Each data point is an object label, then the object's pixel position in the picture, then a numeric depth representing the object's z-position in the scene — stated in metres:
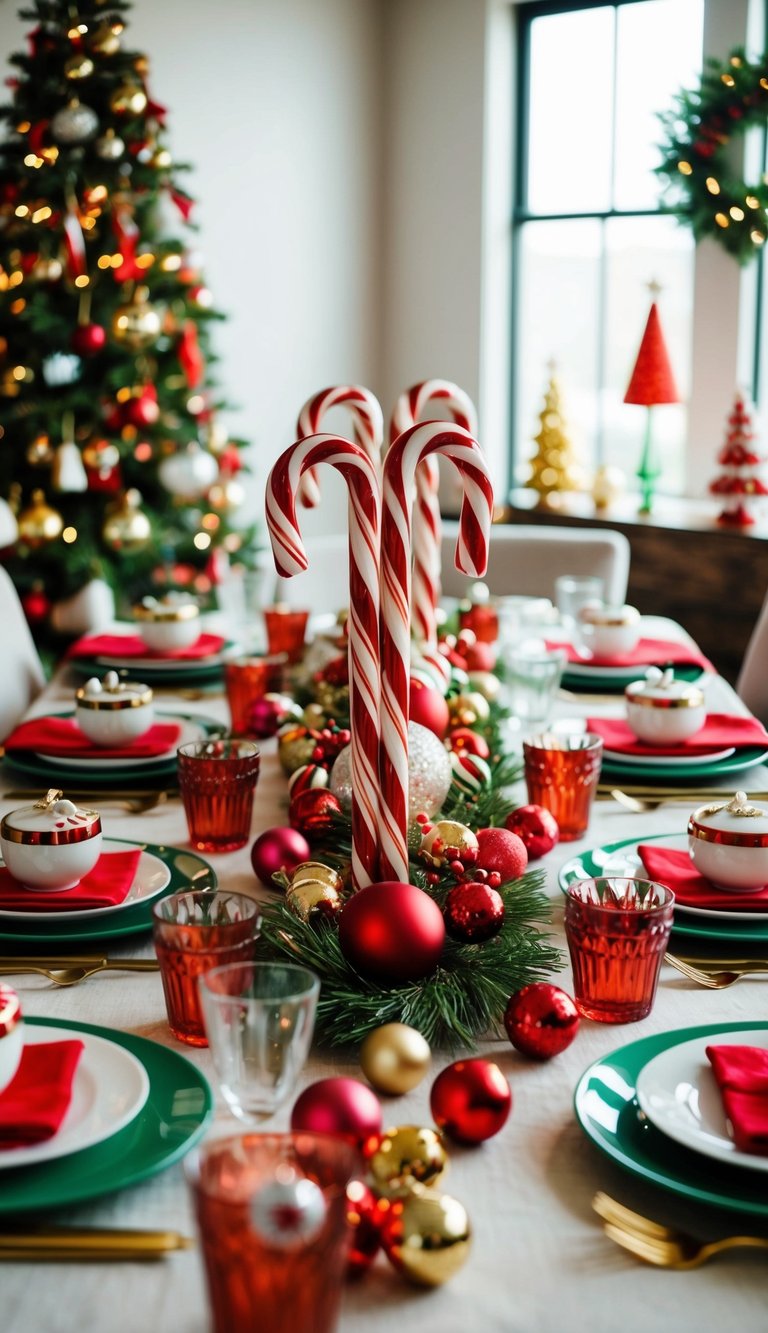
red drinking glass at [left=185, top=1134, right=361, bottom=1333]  0.52
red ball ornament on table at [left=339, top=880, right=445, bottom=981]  0.93
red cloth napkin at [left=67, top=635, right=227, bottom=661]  2.13
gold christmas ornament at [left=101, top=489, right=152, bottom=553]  3.90
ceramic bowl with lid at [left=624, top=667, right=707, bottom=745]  1.59
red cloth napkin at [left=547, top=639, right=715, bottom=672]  2.08
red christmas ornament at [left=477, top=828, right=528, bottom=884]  1.14
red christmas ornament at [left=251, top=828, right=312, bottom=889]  1.19
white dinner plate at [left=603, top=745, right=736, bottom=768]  1.56
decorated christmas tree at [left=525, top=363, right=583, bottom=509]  4.78
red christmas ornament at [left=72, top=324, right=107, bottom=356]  3.76
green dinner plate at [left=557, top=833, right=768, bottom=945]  1.07
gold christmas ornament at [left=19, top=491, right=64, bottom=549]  3.75
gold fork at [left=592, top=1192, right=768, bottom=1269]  0.67
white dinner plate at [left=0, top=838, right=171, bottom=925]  1.08
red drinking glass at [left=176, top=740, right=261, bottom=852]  1.28
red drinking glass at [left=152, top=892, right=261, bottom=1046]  0.89
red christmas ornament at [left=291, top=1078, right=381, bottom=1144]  0.72
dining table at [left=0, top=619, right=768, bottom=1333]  0.63
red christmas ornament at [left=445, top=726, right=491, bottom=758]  1.52
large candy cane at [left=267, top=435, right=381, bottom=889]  1.07
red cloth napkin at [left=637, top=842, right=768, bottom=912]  1.09
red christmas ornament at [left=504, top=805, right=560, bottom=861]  1.27
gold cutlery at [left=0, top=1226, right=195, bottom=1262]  0.67
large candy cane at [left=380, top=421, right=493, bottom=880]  1.05
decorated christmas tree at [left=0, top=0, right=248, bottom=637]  3.73
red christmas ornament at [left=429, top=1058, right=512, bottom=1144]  0.77
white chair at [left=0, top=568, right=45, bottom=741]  2.15
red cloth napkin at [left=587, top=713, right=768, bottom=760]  1.59
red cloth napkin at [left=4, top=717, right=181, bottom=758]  1.60
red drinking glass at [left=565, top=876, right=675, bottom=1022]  0.92
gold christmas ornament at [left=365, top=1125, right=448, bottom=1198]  0.69
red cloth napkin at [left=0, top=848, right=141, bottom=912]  1.09
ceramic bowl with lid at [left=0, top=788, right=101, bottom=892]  1.10
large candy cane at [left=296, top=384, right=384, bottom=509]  1.54
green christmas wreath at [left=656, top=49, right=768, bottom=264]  4.00
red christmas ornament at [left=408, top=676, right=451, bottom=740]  1.46
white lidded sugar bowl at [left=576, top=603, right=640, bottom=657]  2.09
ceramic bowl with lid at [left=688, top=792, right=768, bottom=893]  1.10
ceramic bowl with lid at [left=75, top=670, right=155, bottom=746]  1.60
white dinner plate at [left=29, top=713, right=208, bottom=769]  1.57
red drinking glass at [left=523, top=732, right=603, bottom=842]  1.33
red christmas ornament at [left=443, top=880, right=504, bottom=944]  1.00
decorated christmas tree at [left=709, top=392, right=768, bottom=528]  4.09
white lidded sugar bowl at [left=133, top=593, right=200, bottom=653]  2.13
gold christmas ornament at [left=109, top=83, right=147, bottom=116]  3.69
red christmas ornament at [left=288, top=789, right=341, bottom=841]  1.28
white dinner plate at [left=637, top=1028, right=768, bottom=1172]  0.73
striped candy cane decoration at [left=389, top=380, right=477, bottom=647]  1.71
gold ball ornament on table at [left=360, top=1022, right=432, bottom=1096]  0.82
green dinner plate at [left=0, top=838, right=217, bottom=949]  1.05
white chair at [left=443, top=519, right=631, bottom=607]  3.00
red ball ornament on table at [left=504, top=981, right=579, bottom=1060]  0.88
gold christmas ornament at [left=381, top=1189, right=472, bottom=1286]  0.64
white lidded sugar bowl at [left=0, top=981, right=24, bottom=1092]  0.75
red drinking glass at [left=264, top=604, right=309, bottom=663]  2.13
